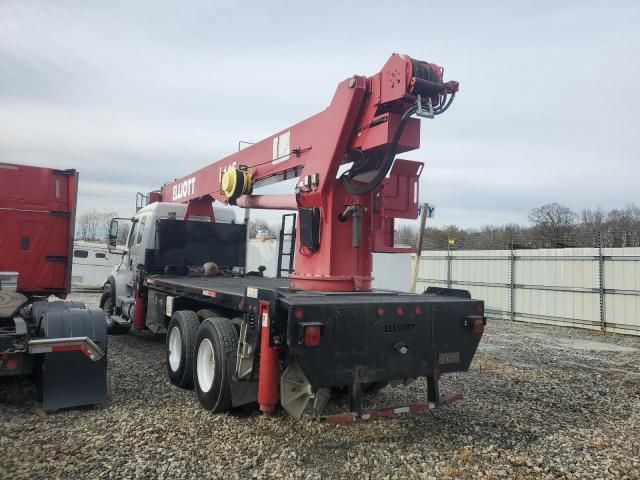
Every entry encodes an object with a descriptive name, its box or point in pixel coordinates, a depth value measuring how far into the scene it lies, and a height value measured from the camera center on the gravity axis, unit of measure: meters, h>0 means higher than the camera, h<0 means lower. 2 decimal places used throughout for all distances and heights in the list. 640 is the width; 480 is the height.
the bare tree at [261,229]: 22.18 +1.41
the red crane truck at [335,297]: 4.44 -0.37
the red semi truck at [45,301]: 5.16 -0.59
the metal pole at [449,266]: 18.64 -0.06
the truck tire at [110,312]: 9.87 -1.20
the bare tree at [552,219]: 43.16 +4.54
